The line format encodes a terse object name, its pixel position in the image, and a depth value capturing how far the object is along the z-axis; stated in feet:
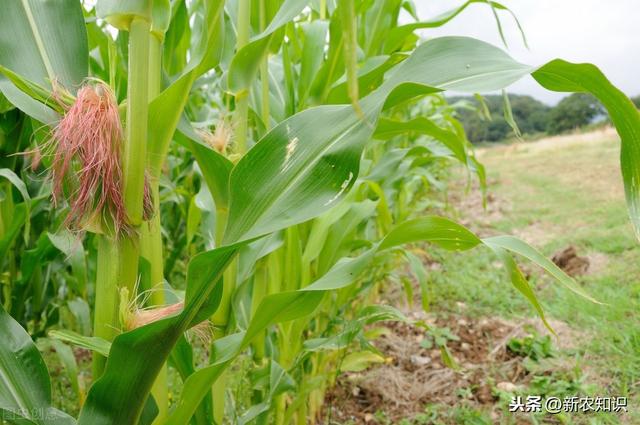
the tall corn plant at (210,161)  1.77
